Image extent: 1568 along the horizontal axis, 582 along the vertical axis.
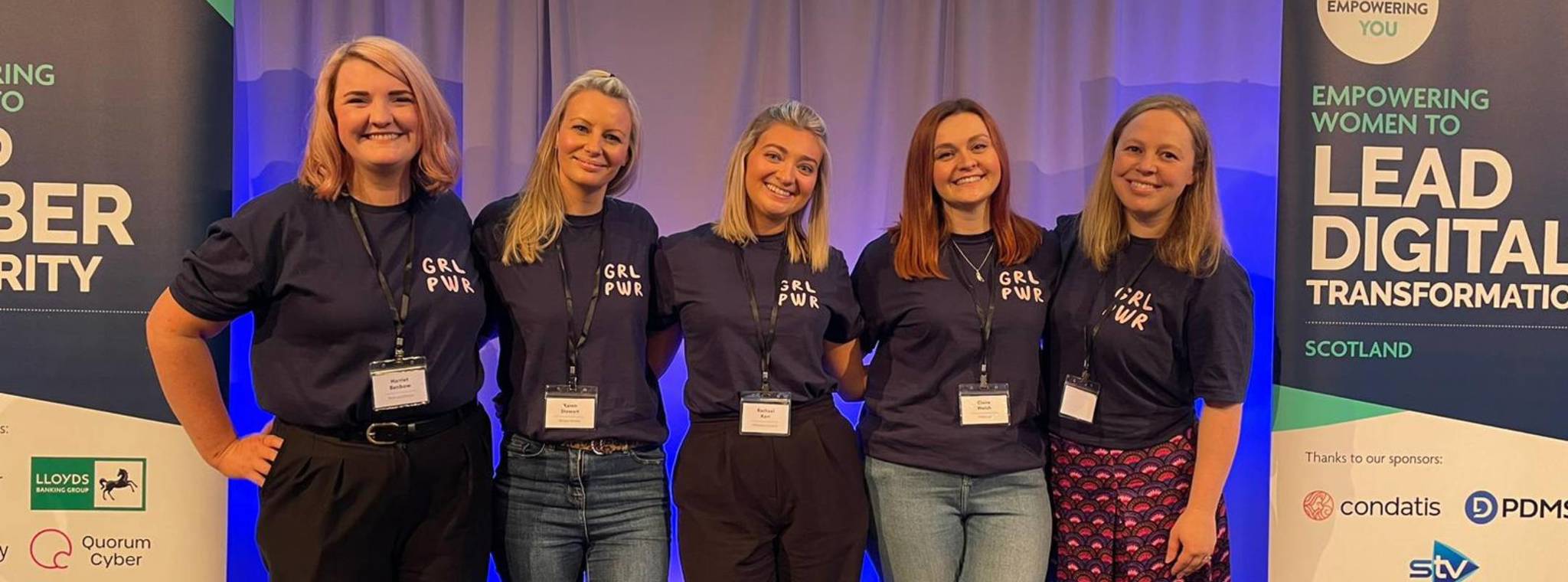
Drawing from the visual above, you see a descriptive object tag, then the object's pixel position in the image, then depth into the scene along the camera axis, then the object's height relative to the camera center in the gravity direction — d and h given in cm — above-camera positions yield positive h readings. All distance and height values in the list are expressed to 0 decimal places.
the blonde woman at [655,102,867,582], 236 -22
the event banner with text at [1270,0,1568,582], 311 +0
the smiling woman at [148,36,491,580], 207 -13
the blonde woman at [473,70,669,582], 231 -21
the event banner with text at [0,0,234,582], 275 +12
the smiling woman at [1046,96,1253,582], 241 -21
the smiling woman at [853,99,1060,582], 245 -21
